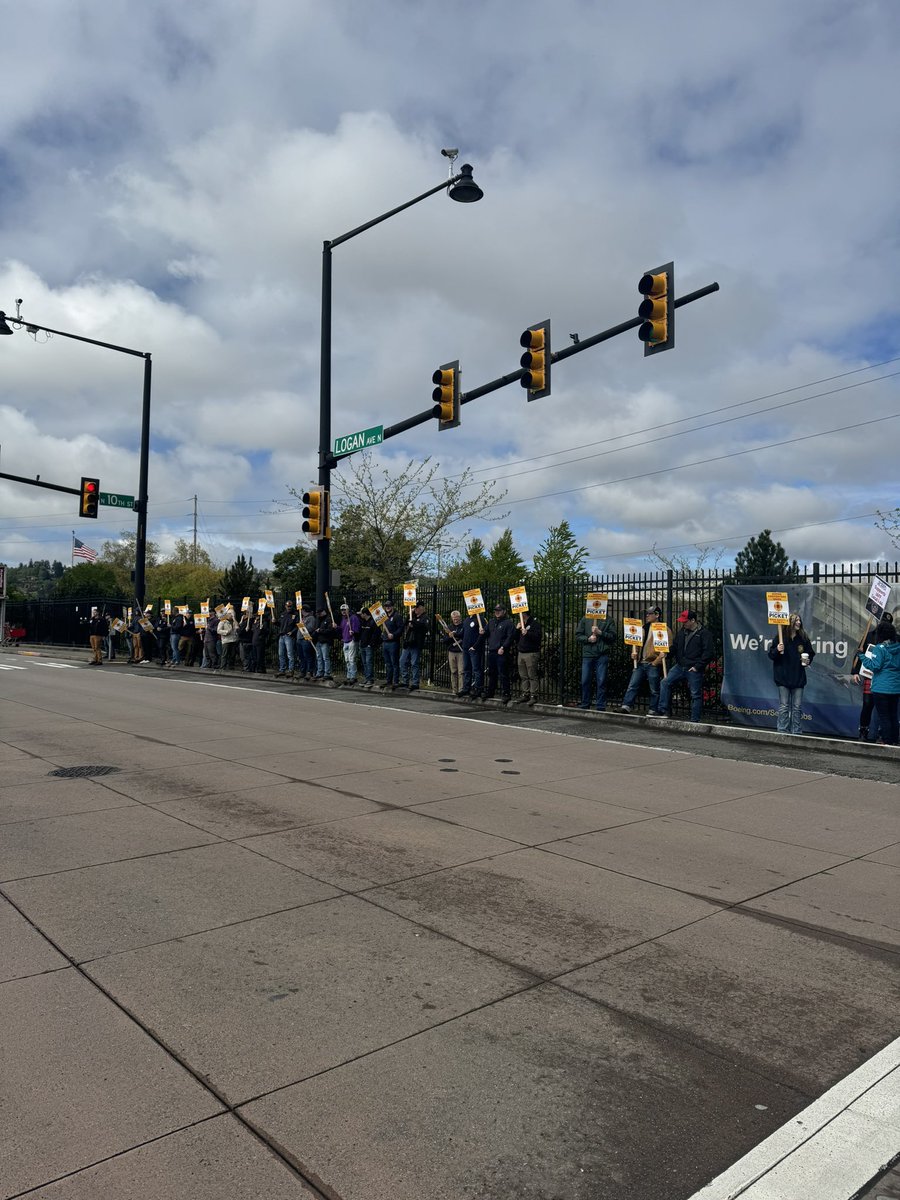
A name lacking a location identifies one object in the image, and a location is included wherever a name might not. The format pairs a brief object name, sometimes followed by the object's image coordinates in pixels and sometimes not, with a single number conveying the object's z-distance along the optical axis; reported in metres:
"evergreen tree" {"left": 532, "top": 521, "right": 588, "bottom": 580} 57.47
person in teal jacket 11.41
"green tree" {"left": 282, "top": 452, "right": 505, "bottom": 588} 32.28
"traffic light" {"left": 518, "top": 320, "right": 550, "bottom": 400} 14.49
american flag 44.72
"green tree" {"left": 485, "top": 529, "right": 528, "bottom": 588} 60.47
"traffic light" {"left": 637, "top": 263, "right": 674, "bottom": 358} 12.90
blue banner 12.48
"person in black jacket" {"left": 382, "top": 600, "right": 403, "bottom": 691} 19.11
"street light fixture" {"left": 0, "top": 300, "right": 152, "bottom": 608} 27.08
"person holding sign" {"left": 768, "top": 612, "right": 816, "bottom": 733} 12.65
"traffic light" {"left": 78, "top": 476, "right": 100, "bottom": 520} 28.70
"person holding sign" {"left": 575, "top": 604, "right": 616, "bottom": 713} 15.16
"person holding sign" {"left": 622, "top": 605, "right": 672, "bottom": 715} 14.49
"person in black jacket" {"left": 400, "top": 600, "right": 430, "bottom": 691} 18.70
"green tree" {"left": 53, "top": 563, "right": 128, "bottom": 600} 75.75
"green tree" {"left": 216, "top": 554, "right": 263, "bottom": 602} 41.97
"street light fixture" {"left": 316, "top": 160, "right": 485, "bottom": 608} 20.98
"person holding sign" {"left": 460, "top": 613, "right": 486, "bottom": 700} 17.48
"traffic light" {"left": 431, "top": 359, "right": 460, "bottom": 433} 16.39
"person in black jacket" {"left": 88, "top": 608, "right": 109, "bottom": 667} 28.22
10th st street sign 29.50
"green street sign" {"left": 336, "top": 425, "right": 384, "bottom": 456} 18.69
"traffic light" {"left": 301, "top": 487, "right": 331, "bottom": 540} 20.34
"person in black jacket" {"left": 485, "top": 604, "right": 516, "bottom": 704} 16.69
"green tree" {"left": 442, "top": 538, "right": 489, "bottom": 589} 40.19
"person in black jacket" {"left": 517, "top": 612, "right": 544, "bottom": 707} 16.25
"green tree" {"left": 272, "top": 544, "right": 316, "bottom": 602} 45.91
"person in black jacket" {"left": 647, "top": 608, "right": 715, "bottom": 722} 13.73
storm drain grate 9.17
